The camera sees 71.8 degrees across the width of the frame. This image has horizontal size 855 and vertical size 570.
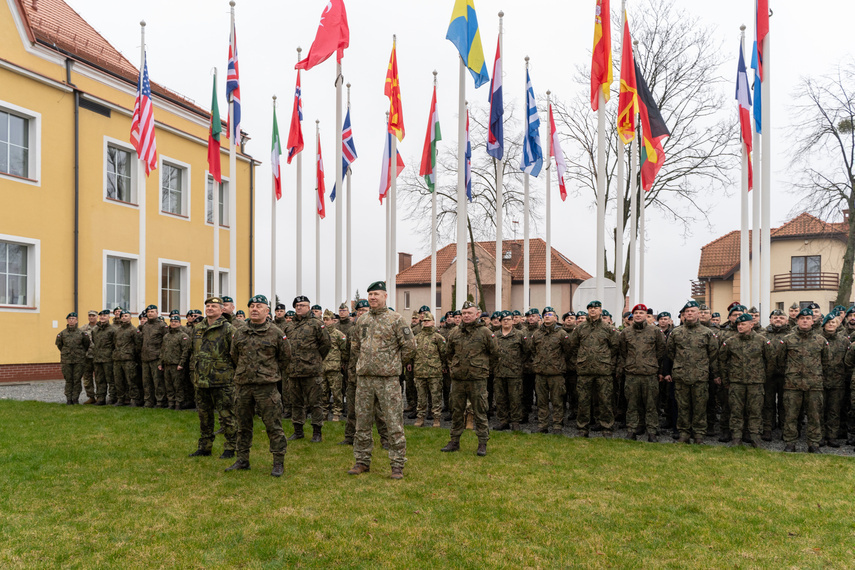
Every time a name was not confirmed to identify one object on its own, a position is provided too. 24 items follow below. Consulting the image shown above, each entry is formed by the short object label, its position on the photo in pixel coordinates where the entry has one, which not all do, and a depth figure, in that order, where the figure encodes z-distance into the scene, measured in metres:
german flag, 12.38
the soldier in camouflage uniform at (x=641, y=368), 9.43
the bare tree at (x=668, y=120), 23.67
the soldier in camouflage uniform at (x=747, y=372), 9.10
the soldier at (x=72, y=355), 13.20
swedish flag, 11.77
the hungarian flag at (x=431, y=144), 15.95
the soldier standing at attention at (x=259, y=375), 7.11
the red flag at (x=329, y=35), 13.21
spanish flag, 11.73
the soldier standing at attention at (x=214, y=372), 7.66
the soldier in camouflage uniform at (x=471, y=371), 8.52
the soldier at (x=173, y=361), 12.40
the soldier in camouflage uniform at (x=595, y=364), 9.73
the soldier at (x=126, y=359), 12.98
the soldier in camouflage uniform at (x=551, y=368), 10.07
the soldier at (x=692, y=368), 9.26
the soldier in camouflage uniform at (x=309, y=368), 8.93
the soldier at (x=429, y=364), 10.98
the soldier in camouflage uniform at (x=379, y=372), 7.23
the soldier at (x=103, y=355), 13.16
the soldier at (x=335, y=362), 10.59
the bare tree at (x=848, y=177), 23.88
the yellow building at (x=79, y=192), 17.16
